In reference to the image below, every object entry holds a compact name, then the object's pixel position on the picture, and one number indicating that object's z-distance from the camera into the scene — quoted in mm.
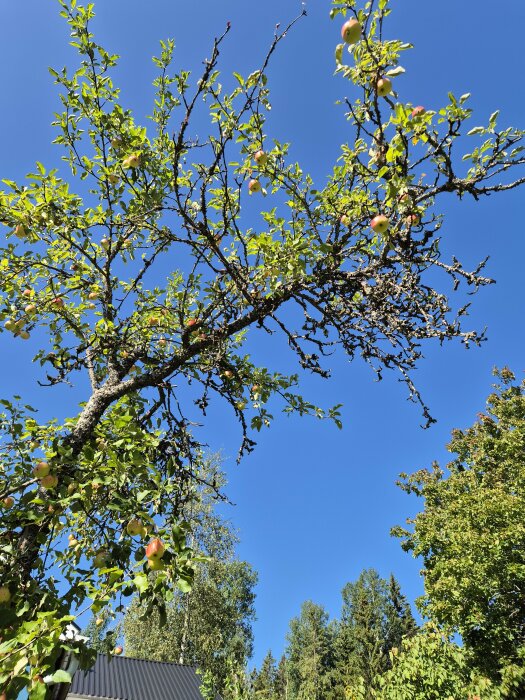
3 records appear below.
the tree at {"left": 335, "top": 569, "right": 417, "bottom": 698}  35500
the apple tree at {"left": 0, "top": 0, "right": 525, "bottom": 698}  2436
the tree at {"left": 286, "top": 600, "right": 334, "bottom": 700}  41566
